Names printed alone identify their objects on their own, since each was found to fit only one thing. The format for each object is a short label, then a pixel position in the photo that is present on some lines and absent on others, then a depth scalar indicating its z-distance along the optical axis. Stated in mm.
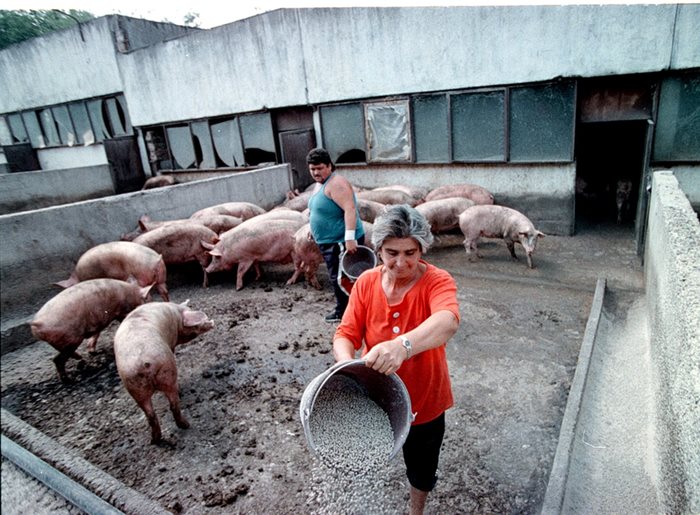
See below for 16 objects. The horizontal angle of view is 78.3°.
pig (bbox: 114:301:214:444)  3305
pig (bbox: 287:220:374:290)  6340
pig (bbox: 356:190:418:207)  9094
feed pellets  2021
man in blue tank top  4605
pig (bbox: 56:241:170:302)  5870
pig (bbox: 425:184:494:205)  8688
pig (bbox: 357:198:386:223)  7918
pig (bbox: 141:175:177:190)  13468
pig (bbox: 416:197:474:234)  7906
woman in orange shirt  1936
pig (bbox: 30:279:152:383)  4172
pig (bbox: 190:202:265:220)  8047
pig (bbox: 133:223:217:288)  6621
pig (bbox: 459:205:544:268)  6986
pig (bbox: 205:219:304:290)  6781
